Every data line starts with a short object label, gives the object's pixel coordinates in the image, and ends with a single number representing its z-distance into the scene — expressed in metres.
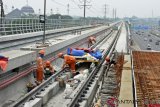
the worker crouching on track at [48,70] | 17.38
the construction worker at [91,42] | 37.09
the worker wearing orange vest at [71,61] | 18.15
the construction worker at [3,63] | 12.71
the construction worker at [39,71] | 15.85
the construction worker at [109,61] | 20.58
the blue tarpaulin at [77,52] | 19.25
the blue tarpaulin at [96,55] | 20.43
